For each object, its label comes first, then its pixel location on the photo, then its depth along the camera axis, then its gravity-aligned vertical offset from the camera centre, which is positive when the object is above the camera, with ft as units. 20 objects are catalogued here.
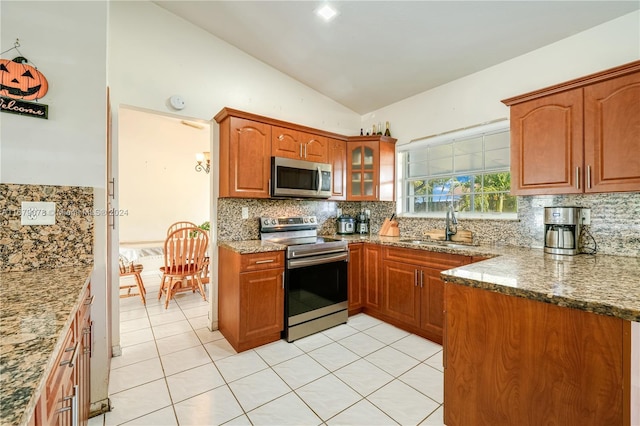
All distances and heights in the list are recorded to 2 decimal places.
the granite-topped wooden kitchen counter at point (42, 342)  1.69 -1.05
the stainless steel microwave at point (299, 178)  9.23 +1.18
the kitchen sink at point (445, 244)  8.52 -1.04
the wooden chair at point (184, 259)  11.05 -1.91
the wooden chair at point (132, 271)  10.77 -2.30
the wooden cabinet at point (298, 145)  9.45 +2.40
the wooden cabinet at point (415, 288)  7.97 -2.38
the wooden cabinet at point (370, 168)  11.17 +1.78
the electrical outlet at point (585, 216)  6.86 -0.11
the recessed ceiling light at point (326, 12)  6.98 +5.08
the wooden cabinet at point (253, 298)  7.68 -2.48
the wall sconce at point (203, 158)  14.77 +2.90
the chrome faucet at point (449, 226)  9.14 -0.48
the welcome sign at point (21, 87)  4.32 +2.00
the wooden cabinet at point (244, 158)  8.59 +1.72
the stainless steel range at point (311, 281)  8.36 -2.19
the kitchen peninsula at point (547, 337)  3.29 -1.73
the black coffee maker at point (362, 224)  12.14 -0.53
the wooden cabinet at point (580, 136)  5.53 +1.68
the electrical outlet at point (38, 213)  4.50 -0.02
